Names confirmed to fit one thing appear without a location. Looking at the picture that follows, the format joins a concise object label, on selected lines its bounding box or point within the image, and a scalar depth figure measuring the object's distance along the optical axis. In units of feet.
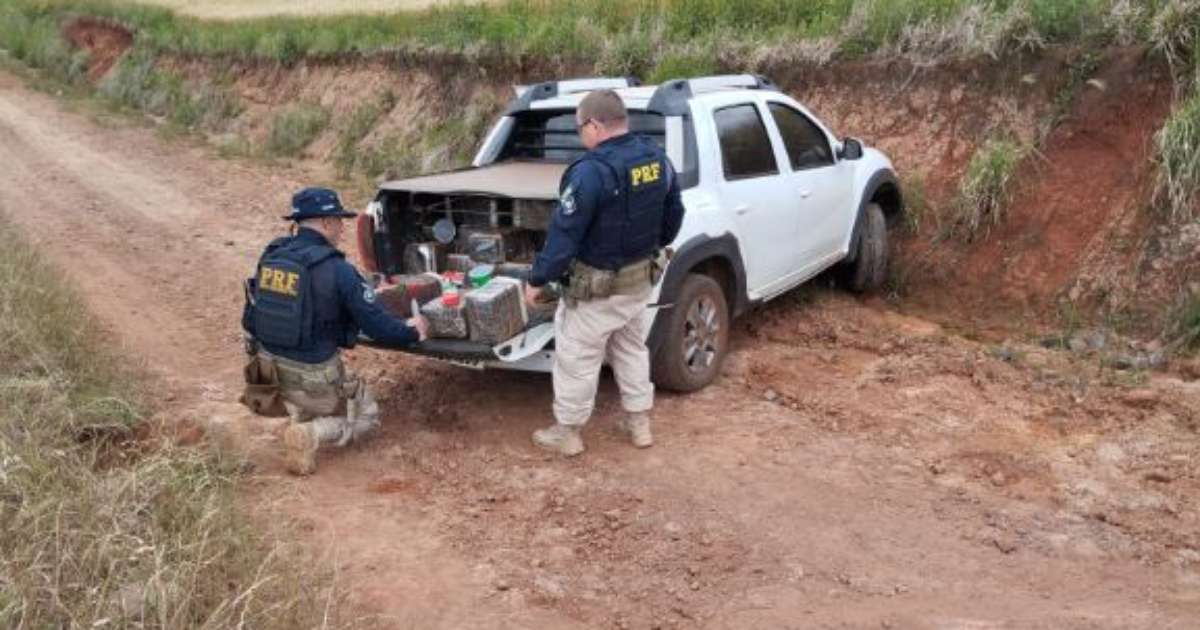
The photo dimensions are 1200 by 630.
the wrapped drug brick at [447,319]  17.28
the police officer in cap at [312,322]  16.15
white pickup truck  18.58
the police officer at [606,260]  15.96
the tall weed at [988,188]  25.95
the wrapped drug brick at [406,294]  18.11
